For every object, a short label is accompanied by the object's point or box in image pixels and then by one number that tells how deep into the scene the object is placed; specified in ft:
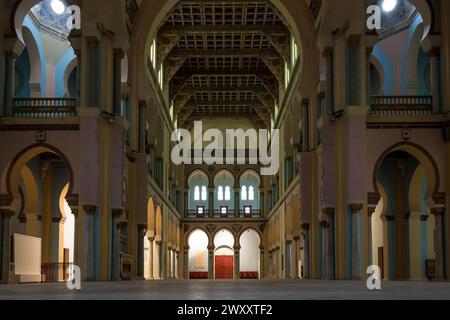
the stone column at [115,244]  85.30
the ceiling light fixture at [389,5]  101.86
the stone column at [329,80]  85.66
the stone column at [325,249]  84.84
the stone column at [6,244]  79.08
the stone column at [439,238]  78.10
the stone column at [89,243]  80.53
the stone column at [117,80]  88.22
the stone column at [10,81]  81.71
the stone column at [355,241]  78.48
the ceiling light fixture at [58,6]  104.53
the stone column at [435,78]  80.84
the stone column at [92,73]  82.94
